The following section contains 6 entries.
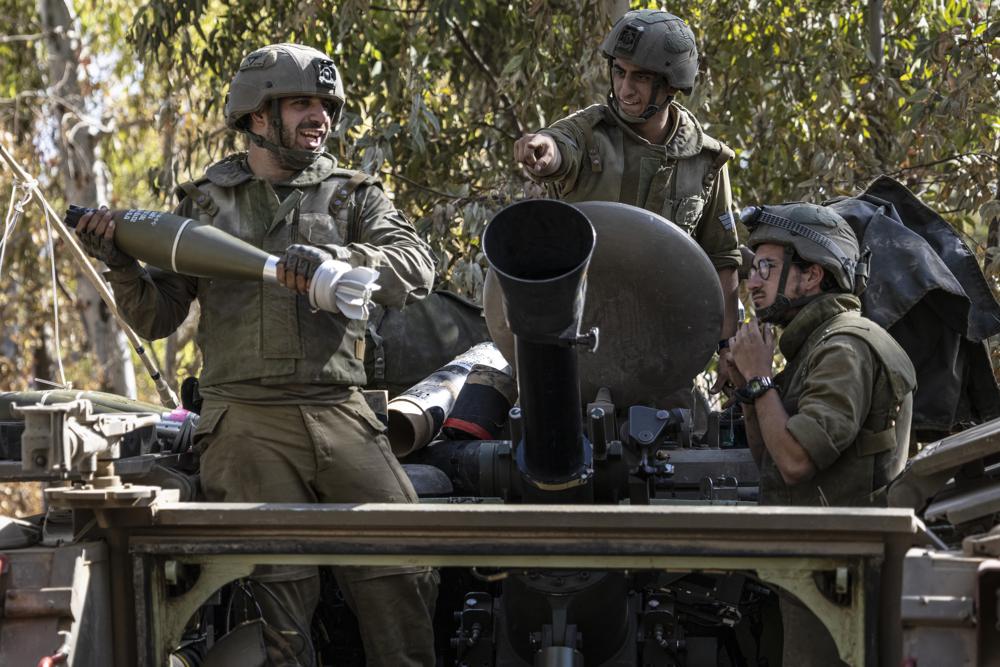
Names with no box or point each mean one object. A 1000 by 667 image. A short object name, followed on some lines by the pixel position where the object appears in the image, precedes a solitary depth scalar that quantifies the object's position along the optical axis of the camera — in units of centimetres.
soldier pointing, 1250
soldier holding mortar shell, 1047
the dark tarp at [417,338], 1372
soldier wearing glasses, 990
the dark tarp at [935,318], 1252
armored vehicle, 818
